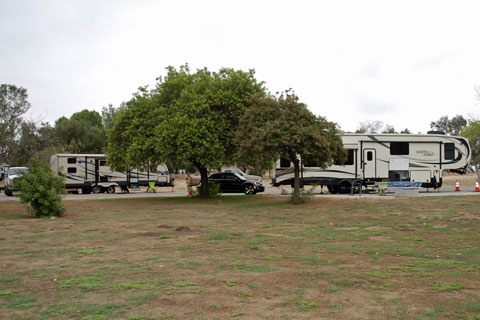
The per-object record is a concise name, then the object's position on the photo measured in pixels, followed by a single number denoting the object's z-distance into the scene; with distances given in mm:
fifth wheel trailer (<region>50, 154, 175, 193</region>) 31734
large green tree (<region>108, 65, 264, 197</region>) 20312
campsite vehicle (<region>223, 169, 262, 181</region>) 38753
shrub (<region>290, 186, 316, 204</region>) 20203
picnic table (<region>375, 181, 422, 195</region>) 22641
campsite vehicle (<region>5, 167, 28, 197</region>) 29984
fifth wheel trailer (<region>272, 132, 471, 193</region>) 25688
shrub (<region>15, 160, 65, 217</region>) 15773
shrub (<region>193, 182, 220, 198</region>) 25266
